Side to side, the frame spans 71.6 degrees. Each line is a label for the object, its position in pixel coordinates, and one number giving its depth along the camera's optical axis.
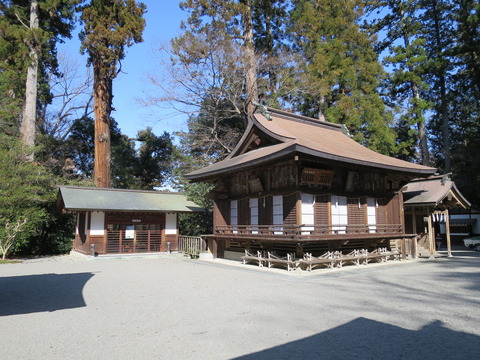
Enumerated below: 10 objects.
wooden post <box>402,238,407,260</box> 15.11
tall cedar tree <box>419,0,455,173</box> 26.95
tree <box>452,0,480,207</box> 24.89
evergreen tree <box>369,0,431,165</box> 26.59
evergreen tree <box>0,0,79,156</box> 21.19
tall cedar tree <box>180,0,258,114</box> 23.59
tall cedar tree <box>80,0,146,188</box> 22.06
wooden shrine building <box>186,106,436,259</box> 11.95
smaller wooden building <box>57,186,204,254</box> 17.70
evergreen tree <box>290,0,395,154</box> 23.98
